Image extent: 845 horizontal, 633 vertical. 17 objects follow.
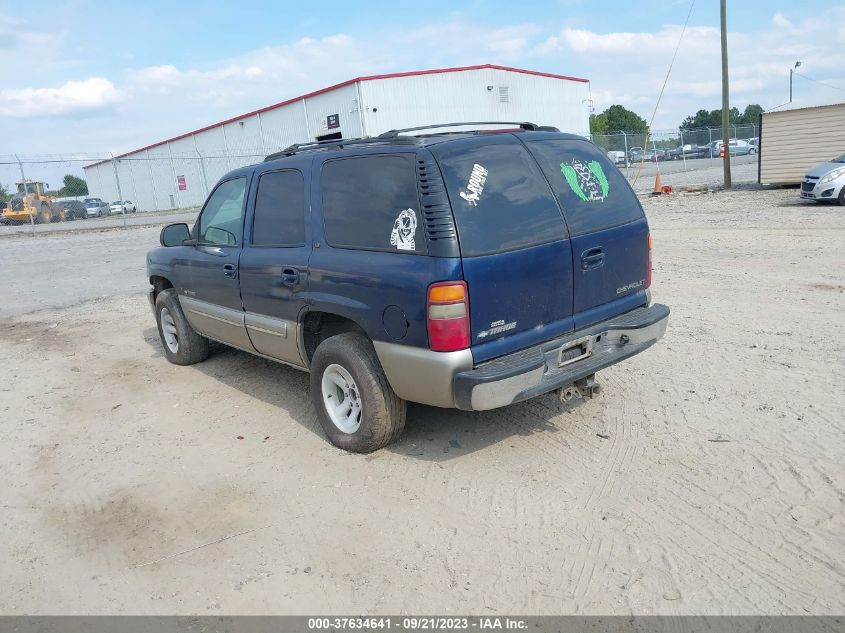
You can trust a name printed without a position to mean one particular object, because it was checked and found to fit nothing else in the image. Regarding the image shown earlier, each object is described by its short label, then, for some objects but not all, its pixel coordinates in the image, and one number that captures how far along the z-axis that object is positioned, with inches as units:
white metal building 1314.0
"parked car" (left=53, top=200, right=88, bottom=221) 1509.6
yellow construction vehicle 1341.0
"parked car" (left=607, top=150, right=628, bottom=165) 1531.9
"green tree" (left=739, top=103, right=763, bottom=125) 3385.8
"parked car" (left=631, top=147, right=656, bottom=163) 1614.2
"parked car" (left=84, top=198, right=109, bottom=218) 1561.3
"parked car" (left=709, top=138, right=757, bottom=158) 1792.6
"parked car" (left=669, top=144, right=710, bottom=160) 1627.7
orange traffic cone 848.3
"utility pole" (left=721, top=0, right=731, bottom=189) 820.0
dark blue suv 144.9
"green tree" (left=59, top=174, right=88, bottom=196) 1512.1
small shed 737.6
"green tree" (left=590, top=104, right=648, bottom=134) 3444.4
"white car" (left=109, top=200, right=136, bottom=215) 1751.2
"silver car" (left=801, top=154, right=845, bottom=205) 581.5
